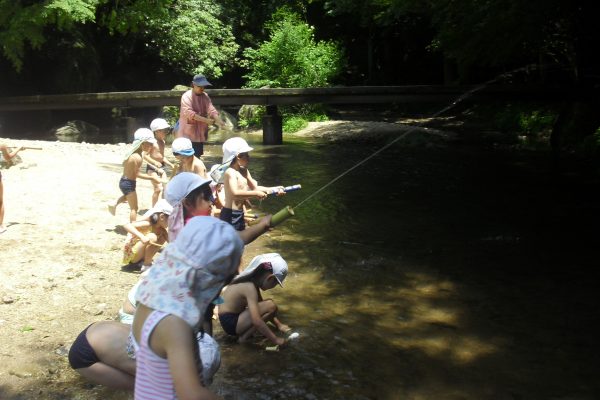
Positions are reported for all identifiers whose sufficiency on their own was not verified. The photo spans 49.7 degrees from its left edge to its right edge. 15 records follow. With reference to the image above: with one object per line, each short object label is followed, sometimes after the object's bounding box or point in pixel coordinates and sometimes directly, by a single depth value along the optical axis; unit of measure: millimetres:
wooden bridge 19719
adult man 9375
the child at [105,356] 3406
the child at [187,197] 3819
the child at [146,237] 6719
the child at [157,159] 8797
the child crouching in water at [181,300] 2305
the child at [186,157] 7375
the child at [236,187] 6406
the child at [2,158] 7536
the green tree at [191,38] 28656
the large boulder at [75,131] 23438
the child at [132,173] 8039
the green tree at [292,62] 28672
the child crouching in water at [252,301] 5215
